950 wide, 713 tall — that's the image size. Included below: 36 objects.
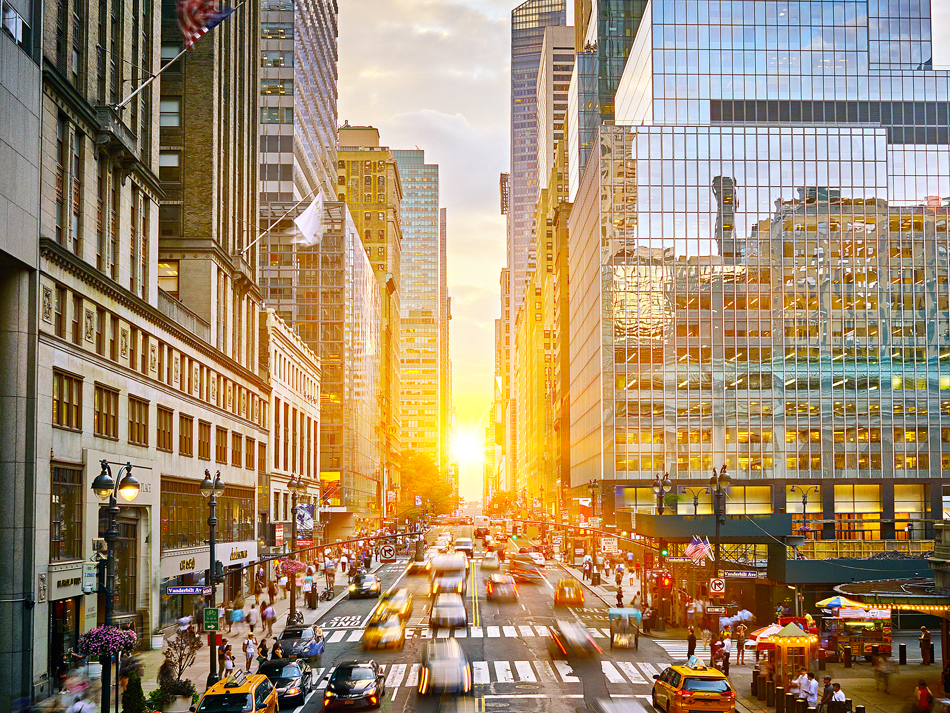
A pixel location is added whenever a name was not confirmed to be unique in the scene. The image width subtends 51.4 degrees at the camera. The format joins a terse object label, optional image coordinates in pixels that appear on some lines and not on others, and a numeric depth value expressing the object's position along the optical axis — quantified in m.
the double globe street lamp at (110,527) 22.91
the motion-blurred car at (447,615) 45.84
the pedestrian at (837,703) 26.17
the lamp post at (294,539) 48.62
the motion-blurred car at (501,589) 59.06
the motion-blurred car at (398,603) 49.94
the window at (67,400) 35.00
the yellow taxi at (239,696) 24.64
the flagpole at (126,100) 40.00
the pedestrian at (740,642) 37.97
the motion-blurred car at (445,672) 29.70
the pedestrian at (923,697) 26.26
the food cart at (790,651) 30.72
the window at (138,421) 43.78
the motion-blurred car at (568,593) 57.38
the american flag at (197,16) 37.16
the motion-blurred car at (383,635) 40.78
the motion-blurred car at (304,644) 36.91
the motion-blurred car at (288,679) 29.86
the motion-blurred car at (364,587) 63.25
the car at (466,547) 99.31
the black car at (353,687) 28.14
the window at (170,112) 60.38
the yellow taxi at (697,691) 25.97
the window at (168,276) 58.78
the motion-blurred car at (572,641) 37.50
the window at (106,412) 39.19
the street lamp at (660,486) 43.77
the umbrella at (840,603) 34.81
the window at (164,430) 47.84
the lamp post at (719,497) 37.52
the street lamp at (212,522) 31.47
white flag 53.13
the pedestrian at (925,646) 36.88
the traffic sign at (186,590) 37.04
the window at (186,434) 51.81
